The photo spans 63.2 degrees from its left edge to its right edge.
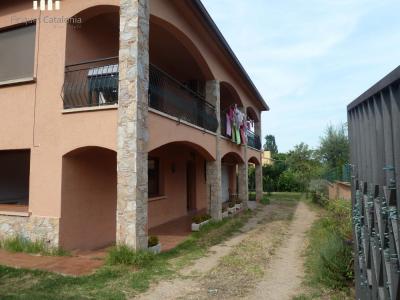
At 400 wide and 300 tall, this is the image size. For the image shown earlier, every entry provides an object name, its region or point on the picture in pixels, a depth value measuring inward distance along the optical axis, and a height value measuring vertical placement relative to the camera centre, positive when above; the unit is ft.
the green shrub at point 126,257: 21.58 -5.15
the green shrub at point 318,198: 59.02 -4.18
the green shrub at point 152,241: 24.85 -4.74
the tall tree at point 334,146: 93.66 +9.16
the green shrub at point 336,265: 17.65 -4.88
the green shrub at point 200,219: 36.37 -4.57
